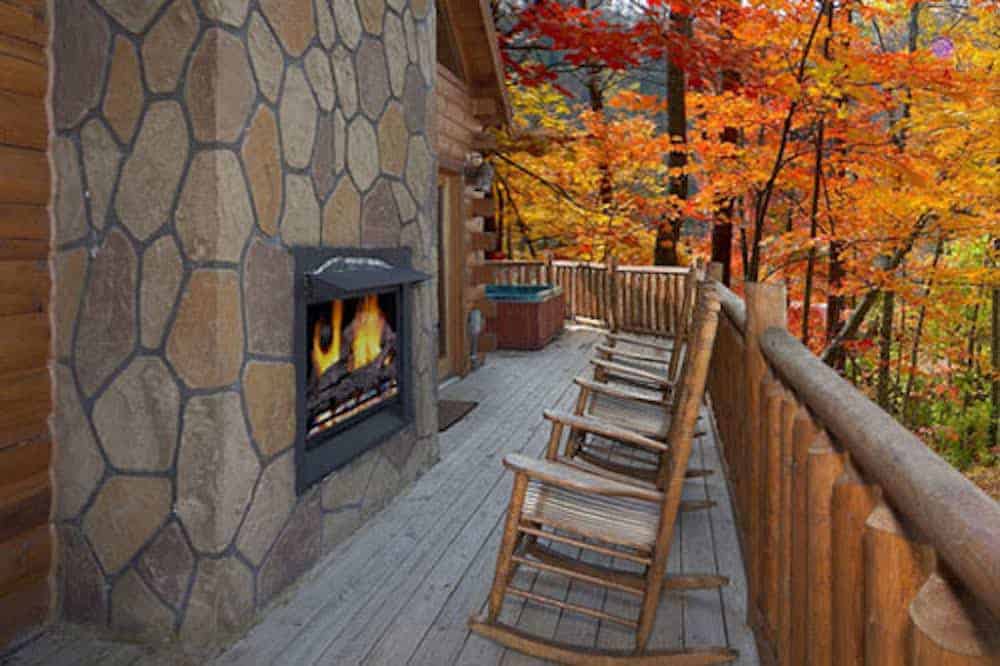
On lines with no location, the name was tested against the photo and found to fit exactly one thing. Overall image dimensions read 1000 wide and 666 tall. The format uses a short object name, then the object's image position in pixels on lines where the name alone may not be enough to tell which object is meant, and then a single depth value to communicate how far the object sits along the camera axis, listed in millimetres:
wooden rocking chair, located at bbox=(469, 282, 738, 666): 2291
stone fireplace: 2363
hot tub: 9102
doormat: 5341
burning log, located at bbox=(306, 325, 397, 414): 3025
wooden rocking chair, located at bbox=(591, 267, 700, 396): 4027
